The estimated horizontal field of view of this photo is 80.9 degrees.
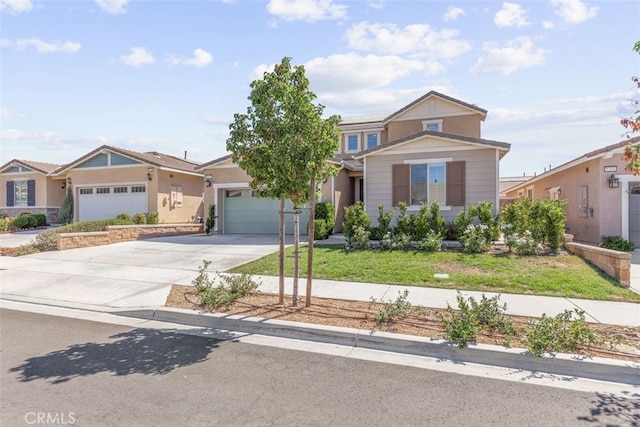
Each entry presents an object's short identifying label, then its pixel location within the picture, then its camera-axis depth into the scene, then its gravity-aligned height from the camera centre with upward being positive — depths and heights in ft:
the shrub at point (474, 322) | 15.34 -4.95
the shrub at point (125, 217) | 57.32 -1.26
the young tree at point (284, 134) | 18.97 +3.89
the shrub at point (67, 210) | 70.59 -0.20
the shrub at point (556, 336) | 14.46 -5.05
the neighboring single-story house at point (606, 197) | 41.83 +1.54
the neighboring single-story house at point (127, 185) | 65.16 +4.41
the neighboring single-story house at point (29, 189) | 77.87 +4.17
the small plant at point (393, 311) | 17.85 -4.99
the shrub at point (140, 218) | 59.72 -1.51
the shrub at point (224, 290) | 20.75 -4.84
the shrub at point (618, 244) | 39.22 -3.62
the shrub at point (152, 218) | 62.28 -1.48
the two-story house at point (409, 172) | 44.24 +4.87
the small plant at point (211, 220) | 57.06 -1.65
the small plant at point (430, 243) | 35.27 -3.20
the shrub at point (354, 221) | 39.60 -1.24
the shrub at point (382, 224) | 41.06 -1.59
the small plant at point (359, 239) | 38.22 -3.07
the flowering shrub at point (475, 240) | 34.32 -2.80
